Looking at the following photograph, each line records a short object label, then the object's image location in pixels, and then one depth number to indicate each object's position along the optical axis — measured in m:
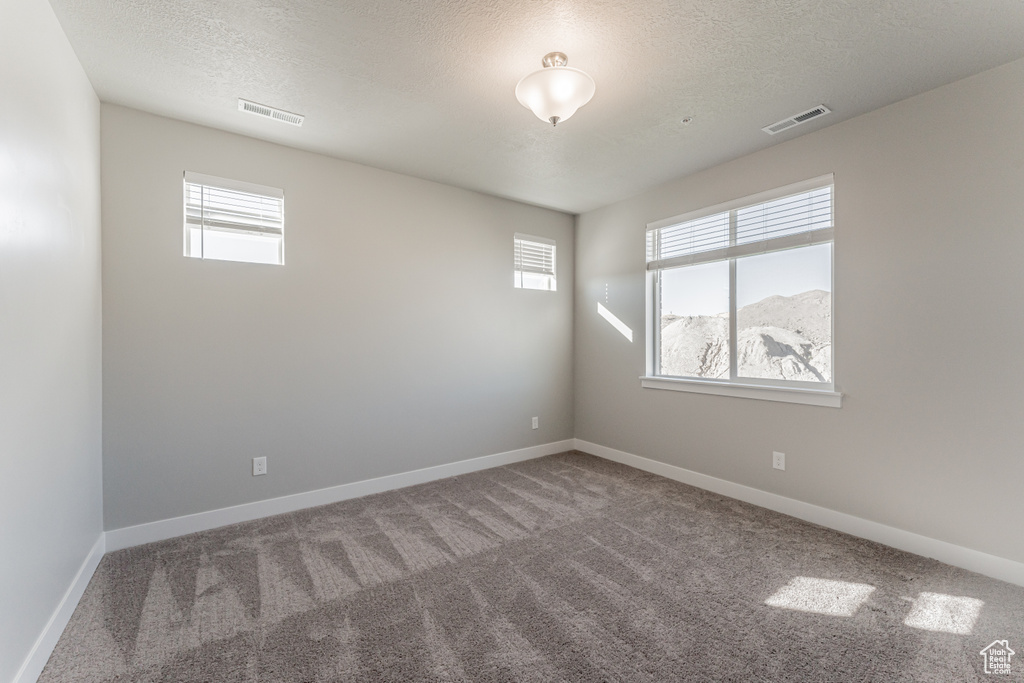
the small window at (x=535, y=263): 4.65
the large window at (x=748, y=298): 3.10
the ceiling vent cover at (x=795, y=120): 2.74
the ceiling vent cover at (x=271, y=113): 2.70
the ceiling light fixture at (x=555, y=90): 2.02
